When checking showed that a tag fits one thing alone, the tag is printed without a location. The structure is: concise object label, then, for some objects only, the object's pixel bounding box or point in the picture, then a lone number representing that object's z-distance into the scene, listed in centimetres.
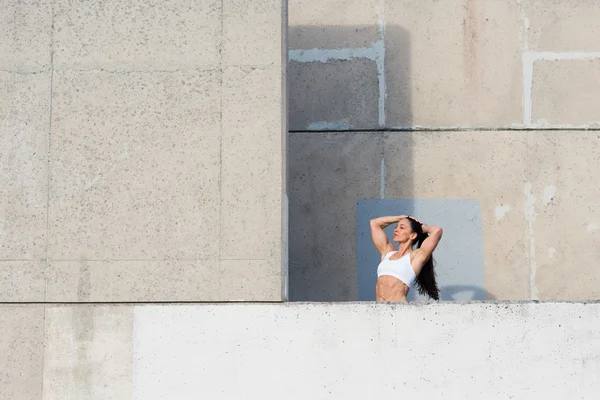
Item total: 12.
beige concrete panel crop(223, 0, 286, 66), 1398
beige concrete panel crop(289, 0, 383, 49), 1992
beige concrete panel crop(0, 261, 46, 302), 1373
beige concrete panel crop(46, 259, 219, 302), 1361
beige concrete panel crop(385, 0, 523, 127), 1966
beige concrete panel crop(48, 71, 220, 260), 1376
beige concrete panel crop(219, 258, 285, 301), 1352
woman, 1608
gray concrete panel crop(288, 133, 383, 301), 1914
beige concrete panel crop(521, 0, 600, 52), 1980
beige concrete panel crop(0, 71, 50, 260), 1384
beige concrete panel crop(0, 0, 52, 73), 1414
